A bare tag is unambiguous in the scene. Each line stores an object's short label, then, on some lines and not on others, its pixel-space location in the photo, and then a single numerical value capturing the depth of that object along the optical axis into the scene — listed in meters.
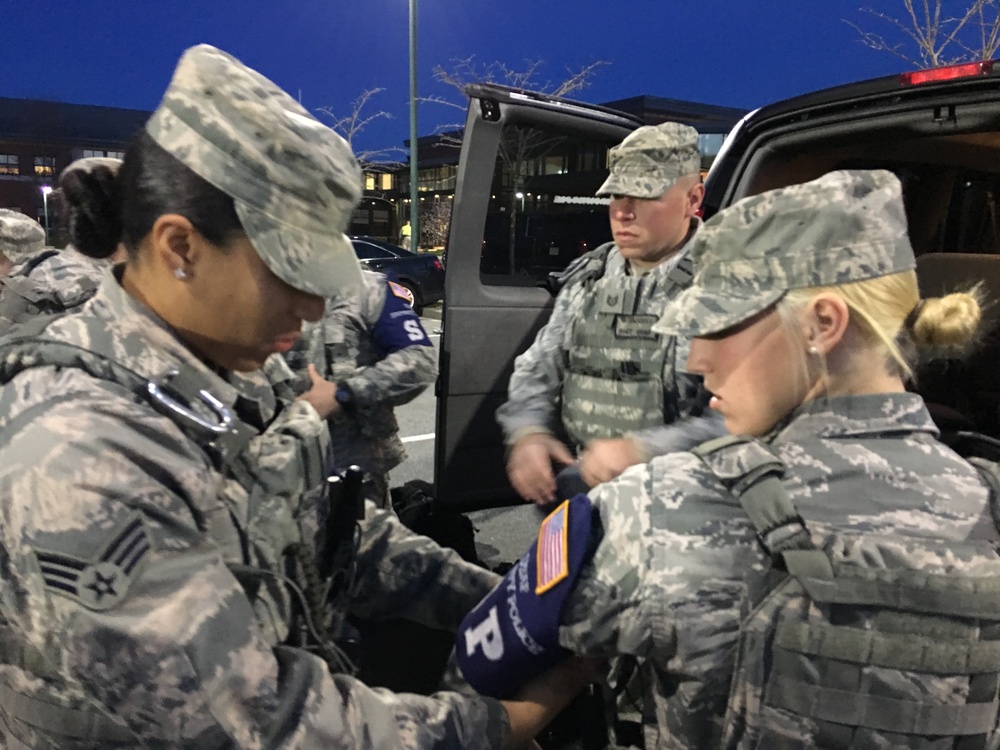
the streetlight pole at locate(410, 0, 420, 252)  12.62
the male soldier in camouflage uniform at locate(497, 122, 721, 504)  2.40
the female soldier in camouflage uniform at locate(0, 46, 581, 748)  0.92
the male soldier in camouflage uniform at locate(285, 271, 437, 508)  2.88
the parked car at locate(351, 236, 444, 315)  14.00
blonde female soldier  1.00
